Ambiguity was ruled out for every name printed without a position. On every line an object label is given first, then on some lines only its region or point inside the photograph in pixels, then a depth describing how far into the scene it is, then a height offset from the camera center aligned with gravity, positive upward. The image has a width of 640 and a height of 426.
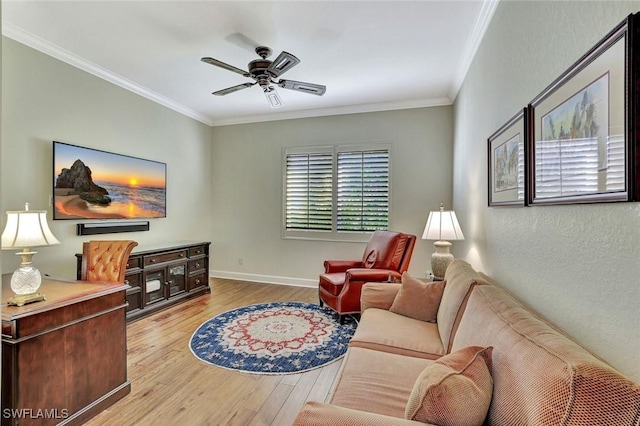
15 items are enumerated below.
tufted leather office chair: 2.61 -0.40
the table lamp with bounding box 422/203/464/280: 3.07 -0.19
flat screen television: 3.34 +0.31
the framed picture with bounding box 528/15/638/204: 1.01 +0.32
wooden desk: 1.66 -0.82
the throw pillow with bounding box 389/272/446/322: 2.37 -0.64
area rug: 2.65 -1.20
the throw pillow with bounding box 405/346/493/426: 1.03 -0.59
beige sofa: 0.82 -0.53
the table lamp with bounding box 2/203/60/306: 1.80 -0.19
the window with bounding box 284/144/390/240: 4.85 +0.34
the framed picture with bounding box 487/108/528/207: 1.81 +0.33
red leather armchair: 3.35 -0.63
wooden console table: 3.63 -0.79
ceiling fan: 2.83 +1.27
